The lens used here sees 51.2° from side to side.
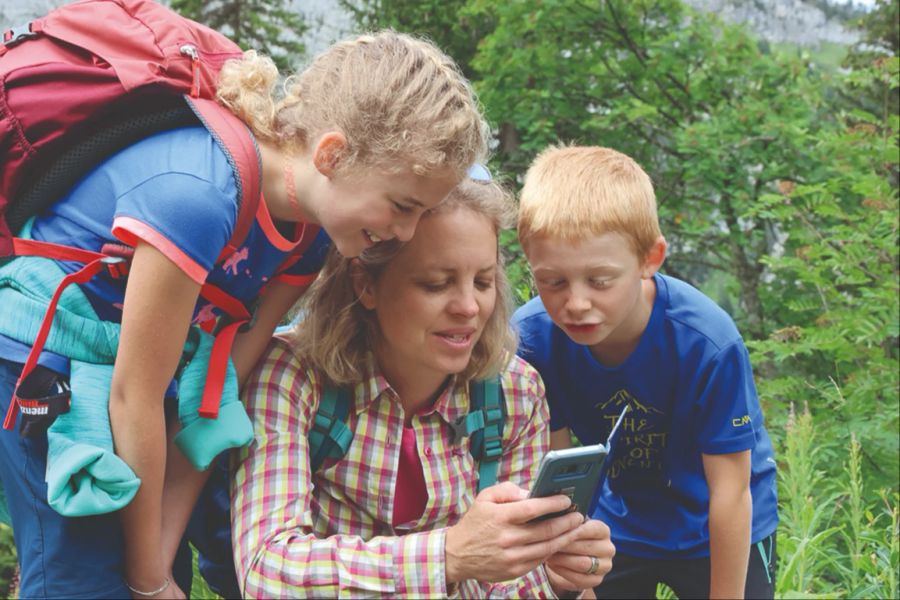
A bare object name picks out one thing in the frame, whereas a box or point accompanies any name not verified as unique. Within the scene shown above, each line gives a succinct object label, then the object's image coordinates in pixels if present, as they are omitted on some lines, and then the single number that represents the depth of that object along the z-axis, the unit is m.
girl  1.80
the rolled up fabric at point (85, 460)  1.77
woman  1.97
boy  2.44
